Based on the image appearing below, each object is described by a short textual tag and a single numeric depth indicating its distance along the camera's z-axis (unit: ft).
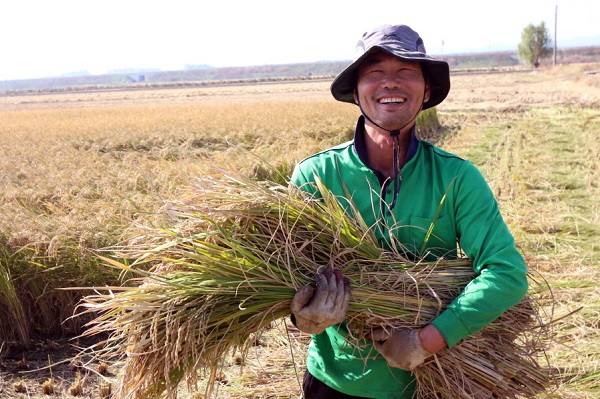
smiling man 5.67
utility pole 208.39
